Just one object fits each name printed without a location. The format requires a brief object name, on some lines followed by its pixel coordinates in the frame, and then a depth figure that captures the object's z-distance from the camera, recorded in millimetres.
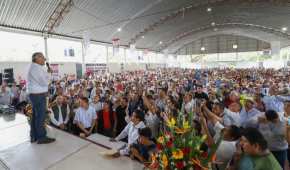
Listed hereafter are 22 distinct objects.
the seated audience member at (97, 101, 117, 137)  4019
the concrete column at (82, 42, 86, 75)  14411
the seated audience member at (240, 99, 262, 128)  2999
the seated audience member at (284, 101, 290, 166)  2978
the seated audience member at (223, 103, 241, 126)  3129
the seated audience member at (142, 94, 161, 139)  3419
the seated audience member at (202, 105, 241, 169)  2007
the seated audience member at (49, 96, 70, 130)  3660
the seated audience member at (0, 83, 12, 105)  6040
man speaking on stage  2399
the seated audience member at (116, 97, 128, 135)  4013
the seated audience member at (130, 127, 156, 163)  2231
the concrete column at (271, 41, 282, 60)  23963
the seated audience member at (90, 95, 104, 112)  4321
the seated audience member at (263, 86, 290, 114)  4234
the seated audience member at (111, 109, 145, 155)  2644
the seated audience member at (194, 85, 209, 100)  4758
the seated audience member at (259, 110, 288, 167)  2623
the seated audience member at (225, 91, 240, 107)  4408
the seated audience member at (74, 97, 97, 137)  3405
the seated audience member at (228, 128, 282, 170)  1578
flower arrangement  1167
